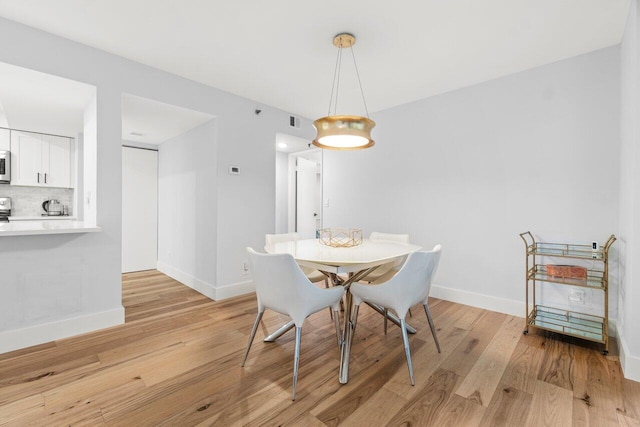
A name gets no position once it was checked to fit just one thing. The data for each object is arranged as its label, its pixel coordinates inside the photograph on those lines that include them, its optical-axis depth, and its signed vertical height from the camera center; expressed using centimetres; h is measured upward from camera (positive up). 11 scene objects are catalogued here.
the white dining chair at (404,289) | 181 -49
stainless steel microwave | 397 +59
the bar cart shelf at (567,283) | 218 -55
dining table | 176 -29
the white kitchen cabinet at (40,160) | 411 +74
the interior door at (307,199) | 563 +26
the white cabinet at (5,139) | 402 +98
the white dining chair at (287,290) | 167 -47
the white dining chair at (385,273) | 251 -53
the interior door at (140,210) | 452 +1
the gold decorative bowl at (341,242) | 240 -26
